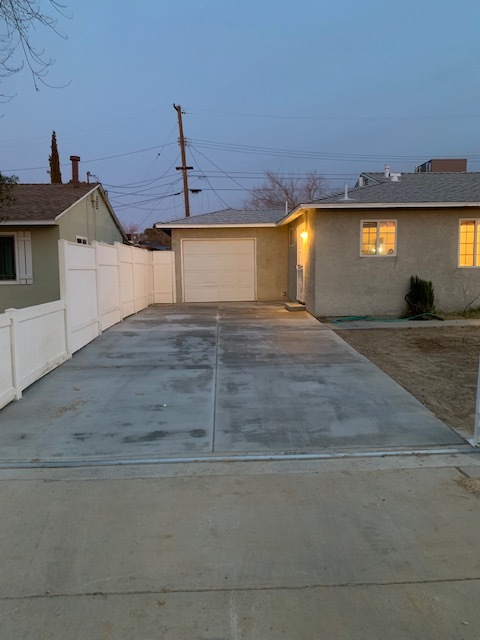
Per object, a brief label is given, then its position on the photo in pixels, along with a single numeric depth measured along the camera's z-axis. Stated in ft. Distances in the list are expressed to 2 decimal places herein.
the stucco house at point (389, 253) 47.26
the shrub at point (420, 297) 45.88
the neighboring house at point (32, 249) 47.39
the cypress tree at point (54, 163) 102.12
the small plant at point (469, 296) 48.08
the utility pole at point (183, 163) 98.78
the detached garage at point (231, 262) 65.57
